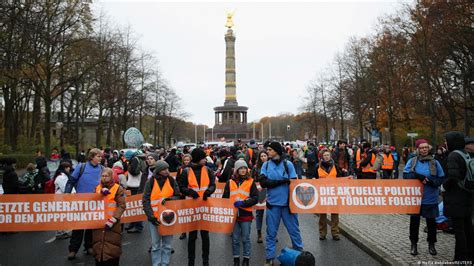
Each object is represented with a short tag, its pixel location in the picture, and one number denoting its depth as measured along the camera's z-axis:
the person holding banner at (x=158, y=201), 6.68
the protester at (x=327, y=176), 9.43
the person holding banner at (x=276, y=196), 7.12
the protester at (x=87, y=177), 8.33
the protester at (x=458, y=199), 6.55
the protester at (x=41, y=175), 11.29
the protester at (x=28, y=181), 11.16
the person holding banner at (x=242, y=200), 6.98
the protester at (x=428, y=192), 7.48
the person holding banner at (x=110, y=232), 6.19
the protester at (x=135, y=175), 10.52
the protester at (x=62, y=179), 9.98
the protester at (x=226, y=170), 10.44
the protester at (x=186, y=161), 9.89
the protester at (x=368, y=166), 13.77
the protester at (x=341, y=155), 12.27
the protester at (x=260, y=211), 9.16
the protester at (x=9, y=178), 10.72
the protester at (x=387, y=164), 15.83
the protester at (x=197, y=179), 7.20
